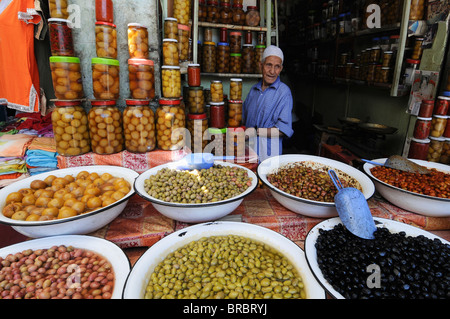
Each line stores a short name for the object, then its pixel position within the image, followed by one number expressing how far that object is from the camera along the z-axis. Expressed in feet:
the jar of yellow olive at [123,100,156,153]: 5.47
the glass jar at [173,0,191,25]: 7.41
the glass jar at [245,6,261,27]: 11.35
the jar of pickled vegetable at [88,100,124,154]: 5.35
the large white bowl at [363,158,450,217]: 4.41
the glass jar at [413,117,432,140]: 6.82
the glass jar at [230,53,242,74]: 11.33
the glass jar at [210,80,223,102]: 6.53
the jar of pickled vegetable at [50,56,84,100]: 5.07
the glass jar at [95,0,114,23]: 5.23
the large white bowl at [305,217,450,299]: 3.12
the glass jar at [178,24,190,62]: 6.99
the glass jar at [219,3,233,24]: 11.32
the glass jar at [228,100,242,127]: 6.87
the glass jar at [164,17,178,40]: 6.55
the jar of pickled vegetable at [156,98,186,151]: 5.76
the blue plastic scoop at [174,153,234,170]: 5.21
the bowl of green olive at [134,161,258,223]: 4.12
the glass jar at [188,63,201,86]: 6.42
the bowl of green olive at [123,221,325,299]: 3.22
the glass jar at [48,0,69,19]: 5.29
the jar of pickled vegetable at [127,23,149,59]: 5.42
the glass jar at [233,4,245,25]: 11.36
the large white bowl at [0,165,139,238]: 3.63
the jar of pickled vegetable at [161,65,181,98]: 5.73
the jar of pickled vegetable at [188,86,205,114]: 6.43
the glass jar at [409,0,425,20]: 8.75
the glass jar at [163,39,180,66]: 5.71
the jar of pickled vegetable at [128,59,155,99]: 5.40
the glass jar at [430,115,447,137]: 6.89
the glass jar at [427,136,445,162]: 6.99
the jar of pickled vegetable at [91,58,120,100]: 5.13
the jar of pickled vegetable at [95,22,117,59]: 5.29
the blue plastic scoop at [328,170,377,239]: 3.81
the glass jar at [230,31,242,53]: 11.07
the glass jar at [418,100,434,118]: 6.68
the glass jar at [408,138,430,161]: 6.86
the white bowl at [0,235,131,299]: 3.41
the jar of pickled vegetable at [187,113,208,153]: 6.40
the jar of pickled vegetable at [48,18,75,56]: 5.13
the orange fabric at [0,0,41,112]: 7.16
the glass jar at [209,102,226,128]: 6.49
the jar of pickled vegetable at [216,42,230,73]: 11.02
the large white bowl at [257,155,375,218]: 4.34
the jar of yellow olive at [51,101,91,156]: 5.29
